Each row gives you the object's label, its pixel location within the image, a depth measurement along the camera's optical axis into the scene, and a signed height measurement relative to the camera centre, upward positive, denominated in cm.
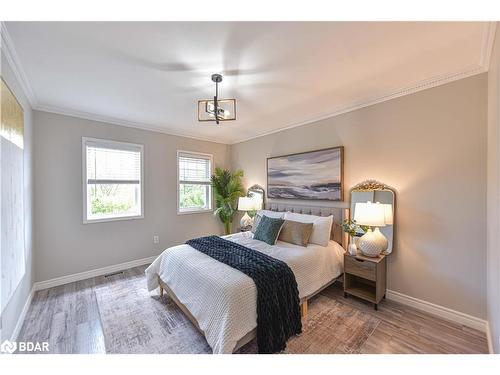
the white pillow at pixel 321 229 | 268 -58
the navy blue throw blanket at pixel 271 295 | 165 -97
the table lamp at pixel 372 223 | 225 -40
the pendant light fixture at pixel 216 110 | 205 +79
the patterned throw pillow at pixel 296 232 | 267 -63
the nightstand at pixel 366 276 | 228 -105
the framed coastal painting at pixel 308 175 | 295 +18
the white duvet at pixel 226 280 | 156 -91
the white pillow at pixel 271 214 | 332 -47
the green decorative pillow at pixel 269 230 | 277 -61
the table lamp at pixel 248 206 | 384 -38
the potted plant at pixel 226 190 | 441 -8
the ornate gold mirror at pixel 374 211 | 226 -28
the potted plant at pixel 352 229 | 246 -55
